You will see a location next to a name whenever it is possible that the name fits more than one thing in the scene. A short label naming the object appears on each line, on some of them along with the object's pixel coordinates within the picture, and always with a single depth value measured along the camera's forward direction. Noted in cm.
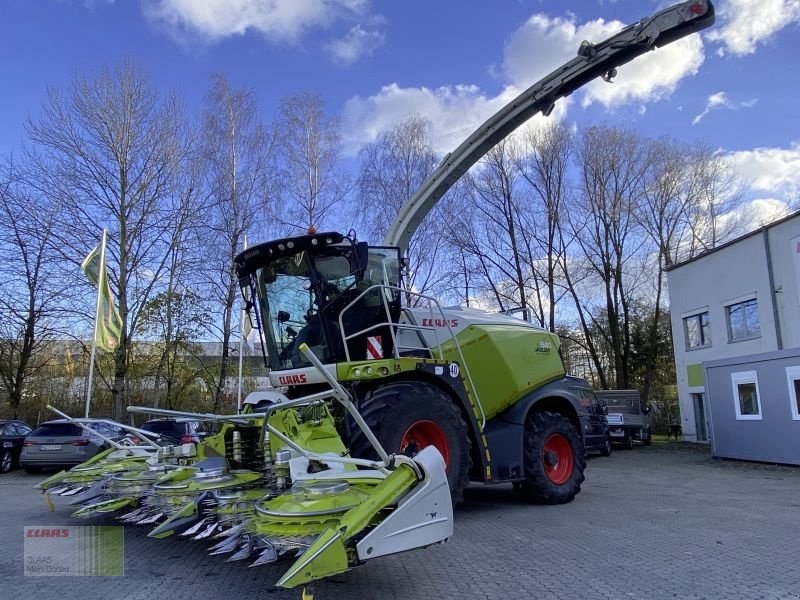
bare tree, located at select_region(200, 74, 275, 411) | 2325
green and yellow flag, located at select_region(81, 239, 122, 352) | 1335
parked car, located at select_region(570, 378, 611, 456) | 1861
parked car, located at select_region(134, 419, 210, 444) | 1652
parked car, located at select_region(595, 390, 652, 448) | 2256
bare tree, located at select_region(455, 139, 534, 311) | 3006
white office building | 1486
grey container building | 1427
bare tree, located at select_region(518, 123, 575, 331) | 3011
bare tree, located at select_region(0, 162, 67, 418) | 2020
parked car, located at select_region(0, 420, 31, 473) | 1576
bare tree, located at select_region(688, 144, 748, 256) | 3319
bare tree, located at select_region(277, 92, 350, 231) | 2428
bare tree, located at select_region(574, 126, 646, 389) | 3114
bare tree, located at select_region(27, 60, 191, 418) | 2014
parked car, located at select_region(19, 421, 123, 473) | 1440
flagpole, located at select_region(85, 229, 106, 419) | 1323
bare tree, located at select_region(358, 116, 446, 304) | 2563
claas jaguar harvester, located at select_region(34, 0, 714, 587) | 439
